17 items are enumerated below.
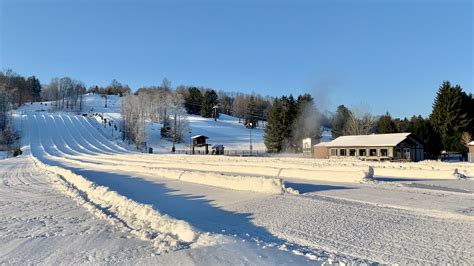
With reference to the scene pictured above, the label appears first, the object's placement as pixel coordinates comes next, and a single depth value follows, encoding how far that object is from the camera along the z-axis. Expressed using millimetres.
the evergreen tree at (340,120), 87206
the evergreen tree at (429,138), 54775
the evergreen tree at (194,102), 150625
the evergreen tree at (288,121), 70062
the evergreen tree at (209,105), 141000
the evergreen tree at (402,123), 93262
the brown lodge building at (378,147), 47156
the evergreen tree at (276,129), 69500
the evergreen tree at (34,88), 168475
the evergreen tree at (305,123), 70812
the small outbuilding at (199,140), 75612
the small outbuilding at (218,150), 67375
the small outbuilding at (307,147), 60434
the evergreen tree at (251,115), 126144
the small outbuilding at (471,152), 42631
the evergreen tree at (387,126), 71062
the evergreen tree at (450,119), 55875
